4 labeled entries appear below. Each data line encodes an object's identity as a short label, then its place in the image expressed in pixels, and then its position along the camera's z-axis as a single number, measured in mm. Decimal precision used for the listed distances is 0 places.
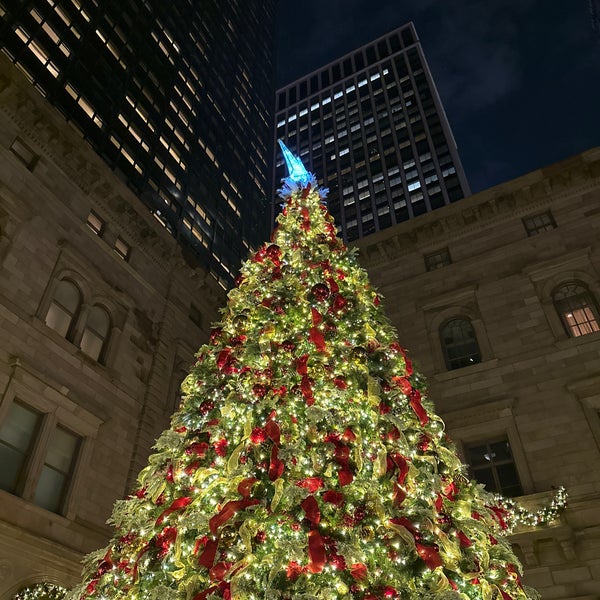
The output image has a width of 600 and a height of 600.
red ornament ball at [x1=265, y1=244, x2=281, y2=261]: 10516
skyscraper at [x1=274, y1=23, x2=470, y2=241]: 77625
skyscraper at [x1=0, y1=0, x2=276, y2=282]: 31906
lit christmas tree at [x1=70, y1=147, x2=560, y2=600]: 5895
